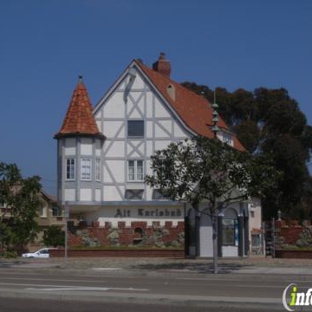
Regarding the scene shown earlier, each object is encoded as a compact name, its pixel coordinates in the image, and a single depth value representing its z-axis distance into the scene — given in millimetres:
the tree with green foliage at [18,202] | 32625
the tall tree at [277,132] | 66575
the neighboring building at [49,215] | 79862
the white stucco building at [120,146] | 49438
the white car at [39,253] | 51184
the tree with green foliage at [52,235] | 54769
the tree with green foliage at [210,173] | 27125
